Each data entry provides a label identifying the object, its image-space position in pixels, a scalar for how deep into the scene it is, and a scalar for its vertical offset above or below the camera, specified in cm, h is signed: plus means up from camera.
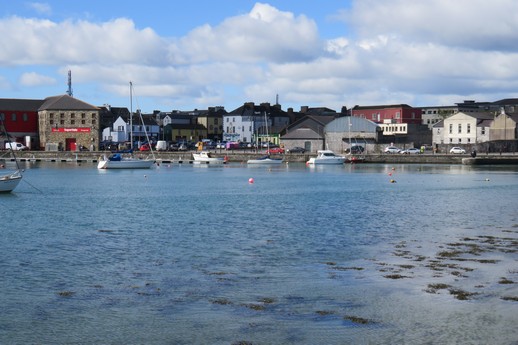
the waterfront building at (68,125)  12475 +338
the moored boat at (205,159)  11201 -247
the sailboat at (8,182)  4994 -259
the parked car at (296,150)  12175 -130
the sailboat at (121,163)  9325 -250
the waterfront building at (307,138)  12500 +76
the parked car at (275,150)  12039 -127
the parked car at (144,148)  12386 -74
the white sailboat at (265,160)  10718 -266
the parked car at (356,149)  11885 -121
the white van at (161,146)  13088 -44
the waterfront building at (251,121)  16200 +493
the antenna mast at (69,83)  17412 +1490
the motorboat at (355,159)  10906 -261
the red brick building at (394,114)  15538 +609
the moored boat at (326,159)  10469 -246
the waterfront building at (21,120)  12623 +445
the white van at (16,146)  12092 -20
